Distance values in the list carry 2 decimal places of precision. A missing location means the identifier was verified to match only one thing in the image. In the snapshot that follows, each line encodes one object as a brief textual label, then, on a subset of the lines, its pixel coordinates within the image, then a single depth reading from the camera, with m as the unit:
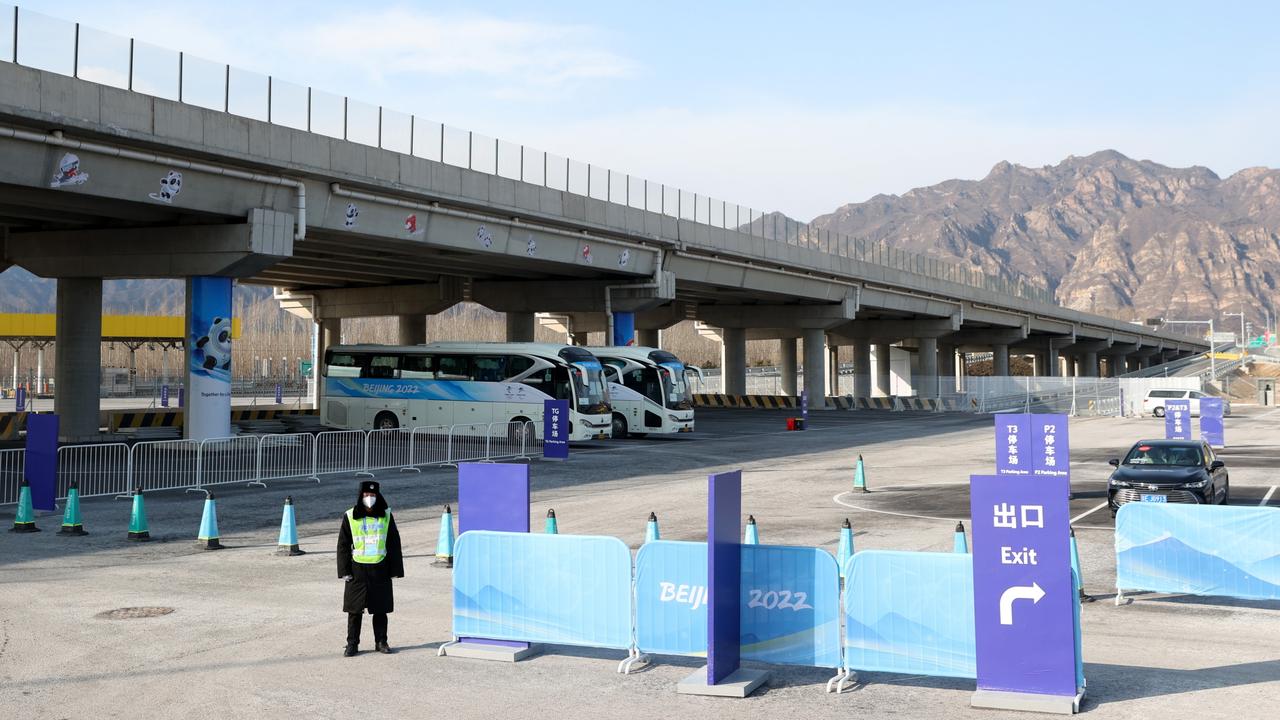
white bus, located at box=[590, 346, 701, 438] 45.22
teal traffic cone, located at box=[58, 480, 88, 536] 18.48
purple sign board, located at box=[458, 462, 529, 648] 11.10
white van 60.94
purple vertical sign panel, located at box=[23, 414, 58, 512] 20.83
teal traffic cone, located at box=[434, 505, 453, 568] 15.91
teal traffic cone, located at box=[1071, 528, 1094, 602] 11.48
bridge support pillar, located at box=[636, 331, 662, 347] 81.88
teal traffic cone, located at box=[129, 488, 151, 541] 18.08
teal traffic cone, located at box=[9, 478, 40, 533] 19.02
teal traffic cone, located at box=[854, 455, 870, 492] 25.11
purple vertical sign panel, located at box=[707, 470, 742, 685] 9.49
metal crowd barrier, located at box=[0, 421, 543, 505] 24.22
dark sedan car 19.52
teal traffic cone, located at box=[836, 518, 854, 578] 13.44
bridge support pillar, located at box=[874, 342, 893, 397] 113.44
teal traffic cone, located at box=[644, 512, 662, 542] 13.11
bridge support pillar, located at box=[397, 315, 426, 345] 60.25
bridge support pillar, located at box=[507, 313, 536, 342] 55.73
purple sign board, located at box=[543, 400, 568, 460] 33.69
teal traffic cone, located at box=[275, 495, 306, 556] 16.69
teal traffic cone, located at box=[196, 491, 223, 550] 17.34
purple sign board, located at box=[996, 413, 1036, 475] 20.77
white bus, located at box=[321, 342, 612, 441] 40.41
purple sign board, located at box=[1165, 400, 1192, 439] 34.91
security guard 10.71
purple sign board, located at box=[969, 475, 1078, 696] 9.03
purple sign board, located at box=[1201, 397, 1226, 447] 34.59
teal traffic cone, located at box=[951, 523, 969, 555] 12.48
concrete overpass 27.39
